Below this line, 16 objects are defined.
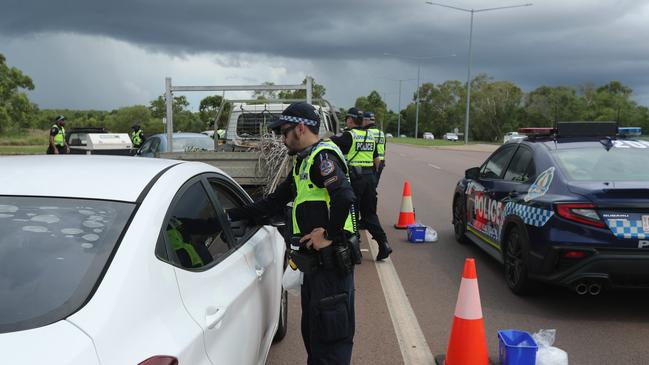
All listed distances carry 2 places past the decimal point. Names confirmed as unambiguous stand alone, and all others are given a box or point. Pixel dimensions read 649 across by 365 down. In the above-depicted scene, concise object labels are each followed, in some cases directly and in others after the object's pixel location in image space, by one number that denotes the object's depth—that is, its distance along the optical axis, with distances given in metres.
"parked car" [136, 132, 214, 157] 13.20
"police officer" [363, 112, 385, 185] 7.47
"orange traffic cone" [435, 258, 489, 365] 3.61
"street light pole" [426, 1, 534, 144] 39.70
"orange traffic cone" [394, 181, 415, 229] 8.98
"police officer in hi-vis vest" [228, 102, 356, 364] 2.97
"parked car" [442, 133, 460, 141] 96.88
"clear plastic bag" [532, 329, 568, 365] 3.54
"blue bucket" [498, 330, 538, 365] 3.53
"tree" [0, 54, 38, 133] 43.88
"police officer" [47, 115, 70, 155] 17.41
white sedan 1.67
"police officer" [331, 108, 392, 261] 6.73
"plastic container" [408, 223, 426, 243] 7.91
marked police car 4.43
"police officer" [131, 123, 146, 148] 18.02
